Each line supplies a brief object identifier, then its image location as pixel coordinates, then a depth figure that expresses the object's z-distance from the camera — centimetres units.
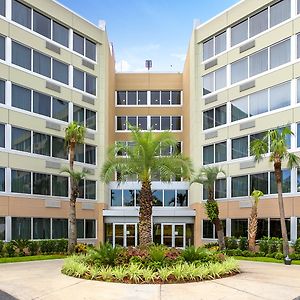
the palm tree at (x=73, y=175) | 2075
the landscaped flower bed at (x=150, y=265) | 1075
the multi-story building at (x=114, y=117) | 2111
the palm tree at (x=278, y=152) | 1668
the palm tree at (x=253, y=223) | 2062
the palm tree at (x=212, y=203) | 2154
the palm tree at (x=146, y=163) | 1632
